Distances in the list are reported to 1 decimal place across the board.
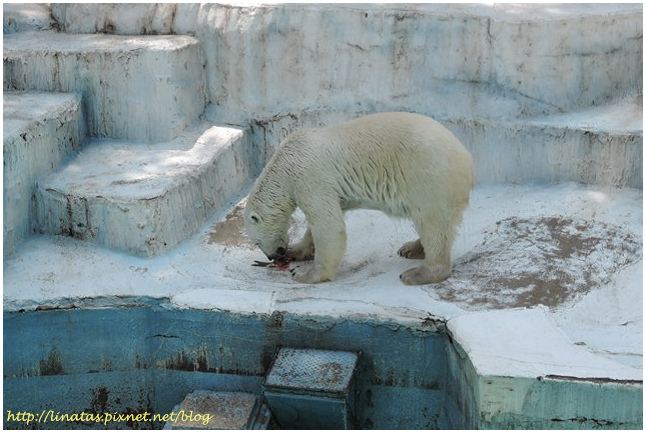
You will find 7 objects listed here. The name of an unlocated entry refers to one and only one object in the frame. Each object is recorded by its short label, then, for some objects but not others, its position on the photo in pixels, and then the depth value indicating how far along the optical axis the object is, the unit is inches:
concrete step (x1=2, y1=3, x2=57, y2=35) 826.8
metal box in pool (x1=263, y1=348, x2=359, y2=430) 511.8
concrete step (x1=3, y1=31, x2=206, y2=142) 719.7
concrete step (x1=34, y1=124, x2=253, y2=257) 609.3
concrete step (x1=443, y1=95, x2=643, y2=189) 674.8
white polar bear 546.3
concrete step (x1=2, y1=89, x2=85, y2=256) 611.5
